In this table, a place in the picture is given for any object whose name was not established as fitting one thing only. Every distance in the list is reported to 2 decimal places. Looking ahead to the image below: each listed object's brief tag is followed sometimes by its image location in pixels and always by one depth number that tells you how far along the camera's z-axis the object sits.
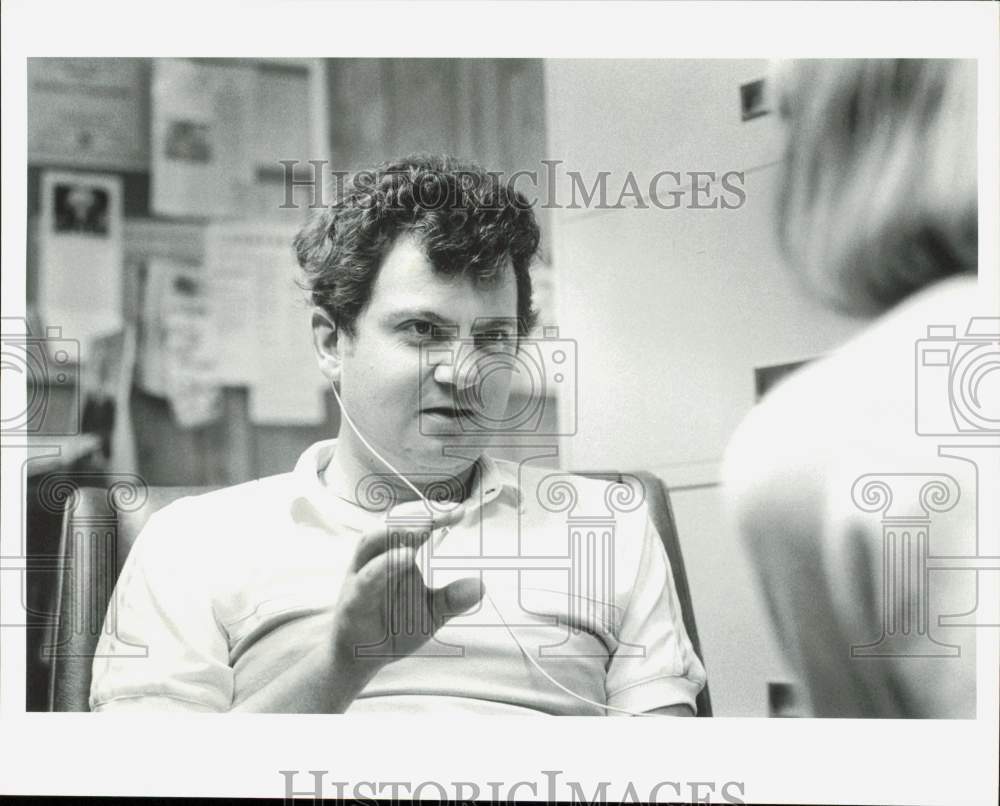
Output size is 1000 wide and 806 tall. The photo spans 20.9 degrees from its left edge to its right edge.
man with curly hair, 2.16
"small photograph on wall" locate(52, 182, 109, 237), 2.20
